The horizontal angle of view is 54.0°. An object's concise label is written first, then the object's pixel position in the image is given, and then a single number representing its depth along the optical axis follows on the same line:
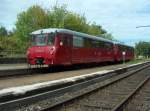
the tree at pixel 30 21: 24.48
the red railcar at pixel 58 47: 10.28
